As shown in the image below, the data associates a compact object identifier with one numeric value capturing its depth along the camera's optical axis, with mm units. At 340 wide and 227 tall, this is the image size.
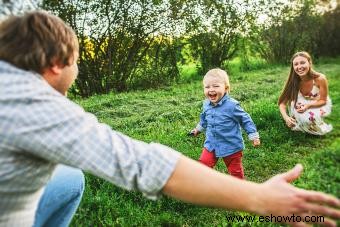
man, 1402
